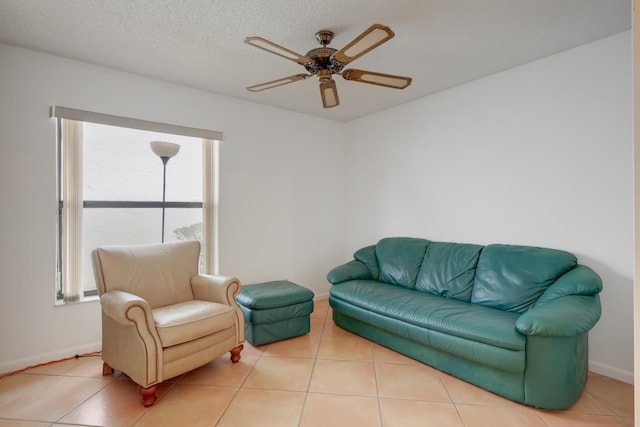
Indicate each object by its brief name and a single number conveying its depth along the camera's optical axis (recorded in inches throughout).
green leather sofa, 73.3
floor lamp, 108.7
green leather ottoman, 109.7
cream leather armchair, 77.1
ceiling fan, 69.3
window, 102.7
